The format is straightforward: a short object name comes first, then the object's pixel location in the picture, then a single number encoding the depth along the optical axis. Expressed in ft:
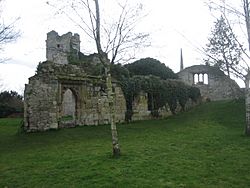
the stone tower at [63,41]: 84.51
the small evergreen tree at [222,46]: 37.22
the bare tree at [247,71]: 31.51
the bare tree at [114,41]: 25.24
